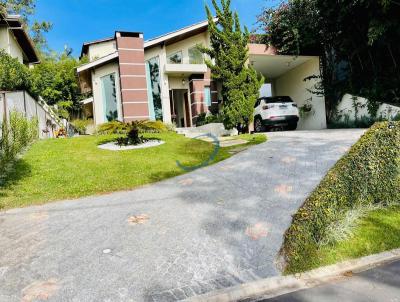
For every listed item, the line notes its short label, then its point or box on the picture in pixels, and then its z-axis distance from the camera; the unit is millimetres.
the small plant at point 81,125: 20467
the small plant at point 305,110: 17500
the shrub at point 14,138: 7680
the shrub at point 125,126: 11969
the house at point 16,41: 16422
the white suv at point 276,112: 14617
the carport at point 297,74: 16188
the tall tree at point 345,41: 13125
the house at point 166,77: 17312
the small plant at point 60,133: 17638
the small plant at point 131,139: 11328
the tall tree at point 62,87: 27719
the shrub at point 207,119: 15944
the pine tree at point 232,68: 13414
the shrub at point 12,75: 12742
